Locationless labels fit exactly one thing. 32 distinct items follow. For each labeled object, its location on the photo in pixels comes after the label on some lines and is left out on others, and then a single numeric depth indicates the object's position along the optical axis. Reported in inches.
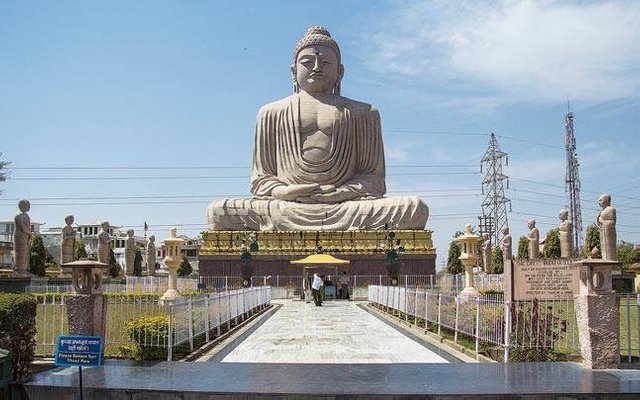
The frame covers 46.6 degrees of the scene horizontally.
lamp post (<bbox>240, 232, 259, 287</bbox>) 1311.5
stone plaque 445.1
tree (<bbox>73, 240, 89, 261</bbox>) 1817.9
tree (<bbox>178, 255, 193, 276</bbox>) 2722.9
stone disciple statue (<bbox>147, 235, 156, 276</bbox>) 1451.8
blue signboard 278.2
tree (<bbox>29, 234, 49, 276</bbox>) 1583.4
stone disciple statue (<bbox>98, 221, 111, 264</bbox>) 1107.7
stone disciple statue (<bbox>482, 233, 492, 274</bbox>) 1457.9
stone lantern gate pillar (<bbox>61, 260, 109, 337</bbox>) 394.3
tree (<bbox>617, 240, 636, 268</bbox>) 1867.6
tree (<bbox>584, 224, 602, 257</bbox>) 1472.7
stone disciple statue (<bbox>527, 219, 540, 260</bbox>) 1179.9
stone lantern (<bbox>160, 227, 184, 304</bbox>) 815.7
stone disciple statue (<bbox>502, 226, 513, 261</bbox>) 1266.0
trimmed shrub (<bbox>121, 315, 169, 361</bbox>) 404.2
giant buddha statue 1393.9
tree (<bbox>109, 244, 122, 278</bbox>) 1738.6
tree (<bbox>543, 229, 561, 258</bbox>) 1631.4
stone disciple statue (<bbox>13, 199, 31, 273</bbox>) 929.5
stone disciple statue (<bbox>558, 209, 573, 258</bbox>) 1072.8
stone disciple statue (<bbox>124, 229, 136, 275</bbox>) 1397.6
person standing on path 952.3
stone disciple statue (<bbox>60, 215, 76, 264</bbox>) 1053.8
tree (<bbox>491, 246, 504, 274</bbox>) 1855.3
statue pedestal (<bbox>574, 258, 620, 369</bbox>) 357.4
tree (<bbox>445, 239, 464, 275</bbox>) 2108.8
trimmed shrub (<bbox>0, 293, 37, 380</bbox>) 313.9
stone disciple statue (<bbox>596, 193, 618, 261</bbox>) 868.0
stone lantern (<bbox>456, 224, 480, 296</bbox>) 752.3
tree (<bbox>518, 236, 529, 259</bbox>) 1839.3
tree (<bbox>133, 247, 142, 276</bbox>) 1833.8
